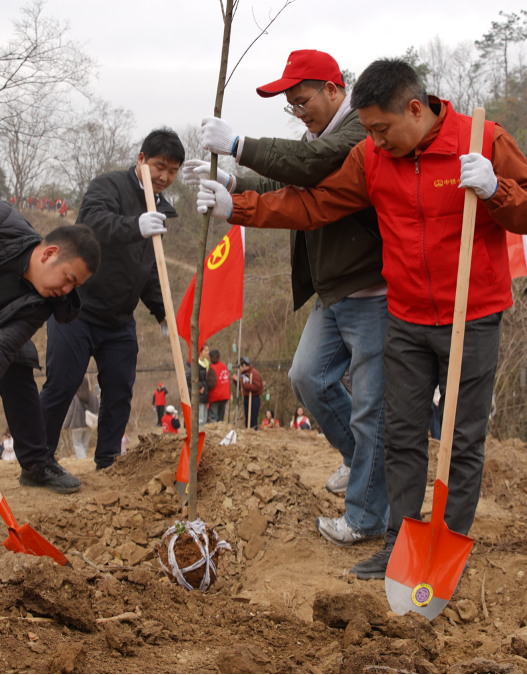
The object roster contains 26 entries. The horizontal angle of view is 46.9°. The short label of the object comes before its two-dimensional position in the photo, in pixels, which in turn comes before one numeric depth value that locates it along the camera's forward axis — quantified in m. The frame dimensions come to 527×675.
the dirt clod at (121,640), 1.83
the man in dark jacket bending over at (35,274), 3.14
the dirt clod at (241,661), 1.59
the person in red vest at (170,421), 9.88
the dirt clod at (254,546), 3.03
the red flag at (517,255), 6.56
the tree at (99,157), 25.20
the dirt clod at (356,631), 1.85
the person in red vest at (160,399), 12.67
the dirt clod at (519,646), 1.80
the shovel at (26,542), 2.58
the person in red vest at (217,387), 10.50
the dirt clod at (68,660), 1.58
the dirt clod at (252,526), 3.13
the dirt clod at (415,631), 1.80
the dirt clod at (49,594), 2.02
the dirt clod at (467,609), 2.45
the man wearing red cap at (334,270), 2.80
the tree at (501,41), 28.98
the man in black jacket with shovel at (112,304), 4.10
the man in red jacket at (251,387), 11.57
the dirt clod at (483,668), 1.61
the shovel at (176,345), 3.46
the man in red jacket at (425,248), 2.43
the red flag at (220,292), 5.29
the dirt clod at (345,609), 2.00
